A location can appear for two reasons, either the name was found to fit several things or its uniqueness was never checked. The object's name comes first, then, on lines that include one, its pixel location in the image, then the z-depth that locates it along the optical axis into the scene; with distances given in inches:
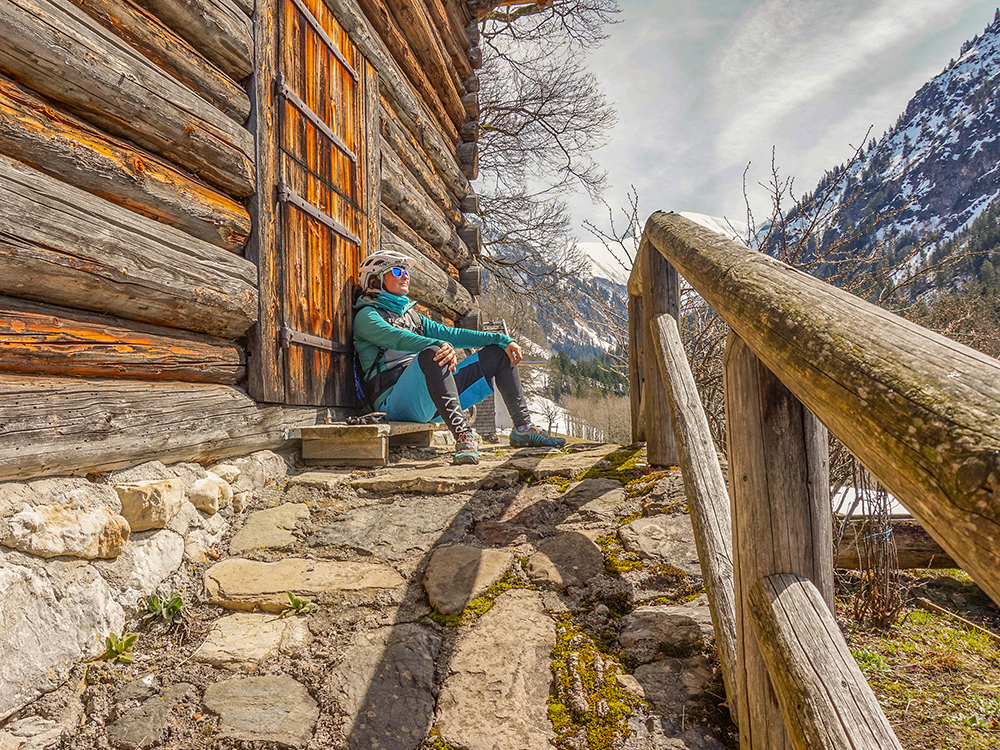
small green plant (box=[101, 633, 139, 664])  65.5
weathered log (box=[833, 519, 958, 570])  124.6
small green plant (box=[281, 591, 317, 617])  74.8
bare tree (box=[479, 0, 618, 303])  454.9
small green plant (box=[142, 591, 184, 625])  73.0
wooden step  126.7
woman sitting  138.7
